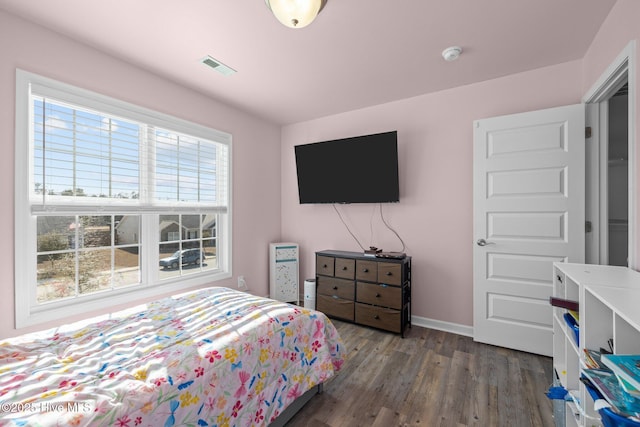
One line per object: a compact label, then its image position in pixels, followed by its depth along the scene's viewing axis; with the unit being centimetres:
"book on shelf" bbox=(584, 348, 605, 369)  112
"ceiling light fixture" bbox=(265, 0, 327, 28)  151
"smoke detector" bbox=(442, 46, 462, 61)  217
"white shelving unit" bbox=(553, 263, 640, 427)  100
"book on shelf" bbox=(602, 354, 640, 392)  80
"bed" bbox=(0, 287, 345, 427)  101
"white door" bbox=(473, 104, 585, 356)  227
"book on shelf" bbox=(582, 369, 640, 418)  80
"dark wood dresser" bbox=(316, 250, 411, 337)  282
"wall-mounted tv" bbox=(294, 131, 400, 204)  305
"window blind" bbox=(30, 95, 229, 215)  197
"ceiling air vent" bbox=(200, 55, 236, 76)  232
